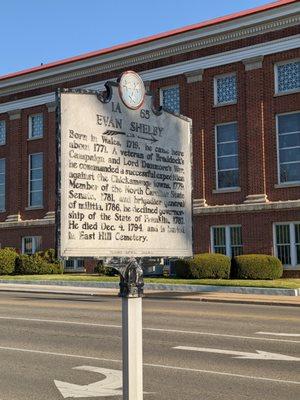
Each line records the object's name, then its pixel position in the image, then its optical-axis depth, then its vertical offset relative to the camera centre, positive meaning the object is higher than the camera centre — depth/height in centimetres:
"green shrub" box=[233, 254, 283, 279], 2833 -34
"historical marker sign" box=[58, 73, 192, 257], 433 +68
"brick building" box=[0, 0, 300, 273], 3080 +829
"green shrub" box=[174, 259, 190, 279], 2939 -41
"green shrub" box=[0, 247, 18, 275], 3750 +14
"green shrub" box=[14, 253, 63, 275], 3691 -18
